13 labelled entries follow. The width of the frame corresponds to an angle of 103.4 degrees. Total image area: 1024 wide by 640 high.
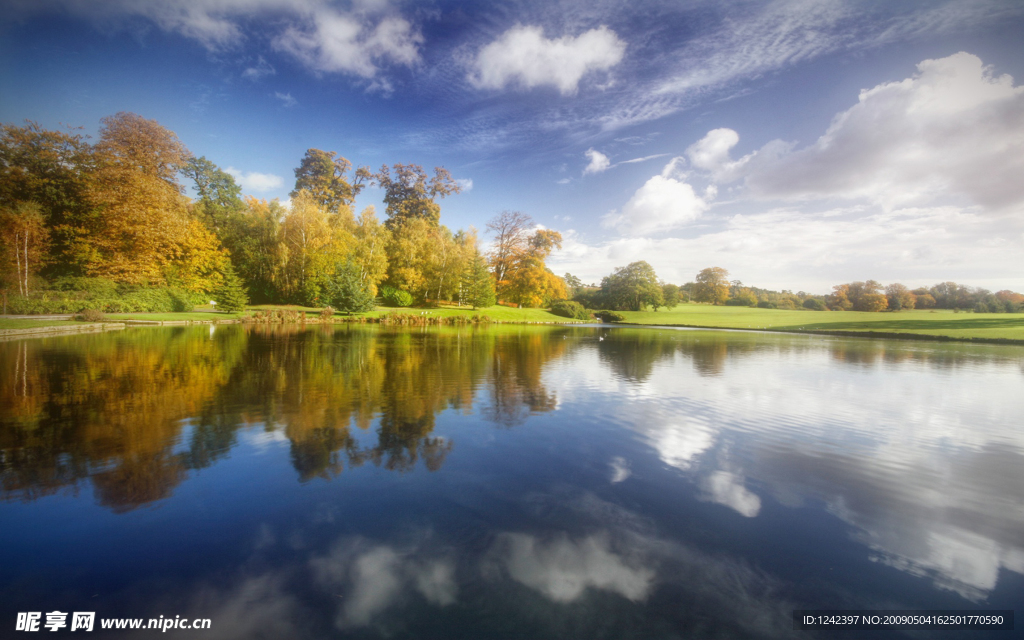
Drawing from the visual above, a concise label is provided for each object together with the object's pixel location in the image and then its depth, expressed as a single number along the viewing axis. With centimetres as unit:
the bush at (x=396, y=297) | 4543
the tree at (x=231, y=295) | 3328
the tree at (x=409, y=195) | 5572
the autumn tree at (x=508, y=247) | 5572
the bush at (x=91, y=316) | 2145
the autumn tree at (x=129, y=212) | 2612
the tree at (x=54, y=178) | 2648
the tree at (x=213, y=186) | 4412
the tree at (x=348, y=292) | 3722
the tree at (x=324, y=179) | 5059
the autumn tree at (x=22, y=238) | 2288
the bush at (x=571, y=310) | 5484
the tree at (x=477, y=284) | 4769
